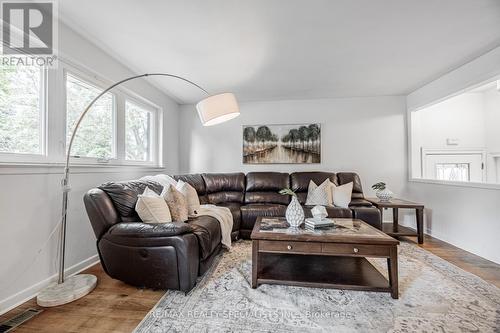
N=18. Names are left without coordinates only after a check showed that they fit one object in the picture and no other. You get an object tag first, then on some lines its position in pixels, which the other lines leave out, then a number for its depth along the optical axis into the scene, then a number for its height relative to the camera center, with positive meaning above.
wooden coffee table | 1.74 -0.69
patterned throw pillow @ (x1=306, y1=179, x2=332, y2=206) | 3.38 -0.41
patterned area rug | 1.44 -1.03
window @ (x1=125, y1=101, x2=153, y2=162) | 3.19 +0.60
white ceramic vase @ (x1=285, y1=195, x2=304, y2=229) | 2.13 -0.46
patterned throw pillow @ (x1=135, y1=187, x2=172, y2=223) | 2.02 -0.36
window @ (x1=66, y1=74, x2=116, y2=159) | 2.24 +0.57
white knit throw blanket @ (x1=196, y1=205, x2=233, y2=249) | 2.58 -0.60
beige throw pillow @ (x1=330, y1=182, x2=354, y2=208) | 3.29 -0.39
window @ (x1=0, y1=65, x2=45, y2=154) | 1.70 +0.51
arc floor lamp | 1.70 -0.67
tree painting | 4.25 +0.48
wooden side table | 3.03 -0.70
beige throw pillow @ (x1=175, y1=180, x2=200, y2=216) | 2.74 -0.34
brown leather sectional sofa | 1.76 -0.60
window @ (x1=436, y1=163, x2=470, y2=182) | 3.78 -0.07
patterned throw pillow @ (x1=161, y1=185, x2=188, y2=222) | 2.28 -0.35
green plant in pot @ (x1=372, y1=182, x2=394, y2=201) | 3.37 -0.38
